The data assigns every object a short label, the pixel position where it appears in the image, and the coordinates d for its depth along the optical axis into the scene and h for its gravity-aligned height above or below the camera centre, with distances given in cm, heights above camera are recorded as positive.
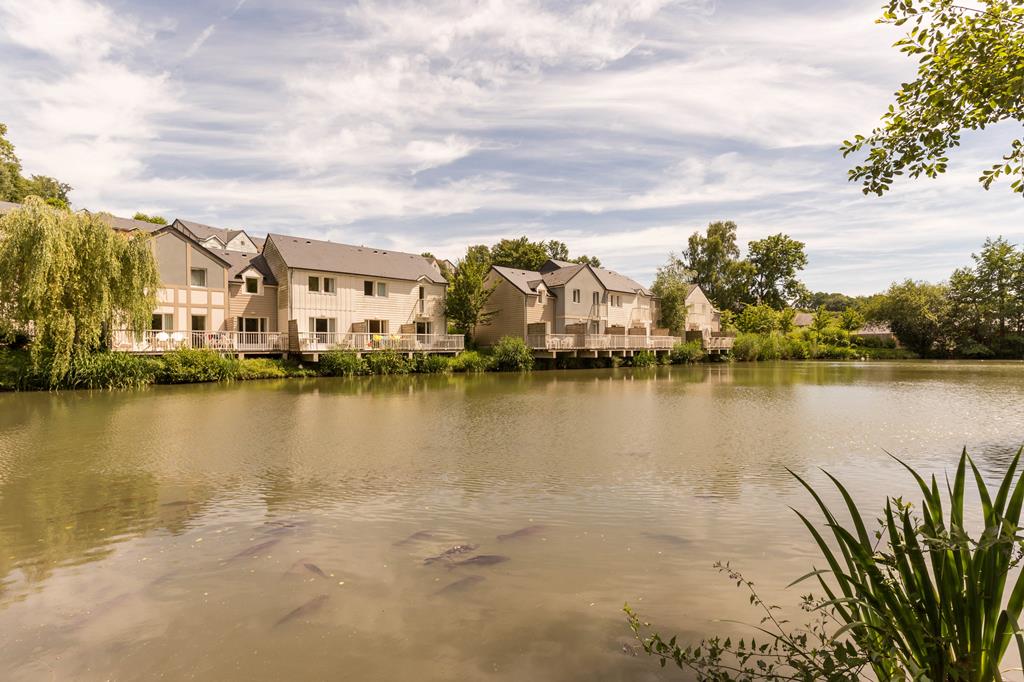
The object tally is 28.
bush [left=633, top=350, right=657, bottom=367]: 4344 -107
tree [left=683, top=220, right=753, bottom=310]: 7150 +962
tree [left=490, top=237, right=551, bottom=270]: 5872 +981
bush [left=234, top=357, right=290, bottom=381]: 2758 -87
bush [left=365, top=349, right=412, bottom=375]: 3216 -74
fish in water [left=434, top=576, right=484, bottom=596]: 521 -224
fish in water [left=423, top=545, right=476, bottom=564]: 594 -222
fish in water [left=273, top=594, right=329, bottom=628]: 470 -223
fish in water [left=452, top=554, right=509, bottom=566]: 580 -223
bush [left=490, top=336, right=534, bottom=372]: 3678 -51
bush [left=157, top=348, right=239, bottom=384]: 2516 -65
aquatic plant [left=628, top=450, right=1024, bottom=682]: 245 -122
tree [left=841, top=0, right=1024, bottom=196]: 381 +178
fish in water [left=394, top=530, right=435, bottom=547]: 644 -221
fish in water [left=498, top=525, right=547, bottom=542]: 656 -222
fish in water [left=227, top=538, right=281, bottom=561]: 601 -218
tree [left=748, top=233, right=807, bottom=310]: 7375 +990
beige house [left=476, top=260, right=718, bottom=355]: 4109 +273
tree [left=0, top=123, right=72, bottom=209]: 4018 +1404
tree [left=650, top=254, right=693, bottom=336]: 5038 +400
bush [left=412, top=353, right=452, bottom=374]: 3378 -90
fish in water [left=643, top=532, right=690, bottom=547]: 638 -224
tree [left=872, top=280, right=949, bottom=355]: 6125 +272
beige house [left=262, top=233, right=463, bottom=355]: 3281 +336
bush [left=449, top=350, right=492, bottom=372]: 3522 -89
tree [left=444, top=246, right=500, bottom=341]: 3925 +369
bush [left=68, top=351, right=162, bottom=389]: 2244 -70
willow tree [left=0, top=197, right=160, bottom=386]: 2125 +301
